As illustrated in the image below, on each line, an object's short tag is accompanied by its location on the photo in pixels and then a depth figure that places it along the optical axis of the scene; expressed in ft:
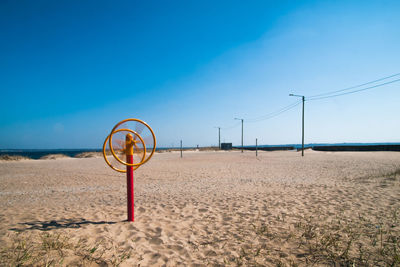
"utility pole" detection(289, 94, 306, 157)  86.84
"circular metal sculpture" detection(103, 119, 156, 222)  14.60
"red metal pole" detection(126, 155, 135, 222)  14.74
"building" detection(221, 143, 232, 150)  196.40
